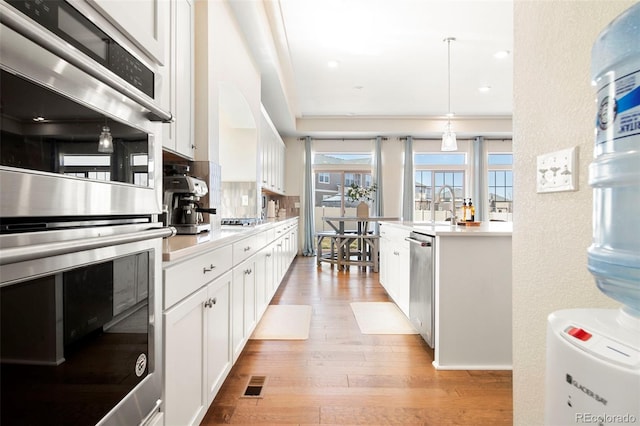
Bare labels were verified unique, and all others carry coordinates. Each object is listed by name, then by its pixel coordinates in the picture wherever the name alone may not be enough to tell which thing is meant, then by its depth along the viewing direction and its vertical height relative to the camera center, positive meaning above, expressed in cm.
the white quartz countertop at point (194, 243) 113 -14
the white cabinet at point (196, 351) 113 -59
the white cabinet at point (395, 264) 294 -54
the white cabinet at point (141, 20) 80 +53
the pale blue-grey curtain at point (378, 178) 739 +81
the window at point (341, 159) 766 +129
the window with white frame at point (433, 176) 773 +90
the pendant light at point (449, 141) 423 +96
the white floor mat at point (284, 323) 264 -101
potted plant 572 +37
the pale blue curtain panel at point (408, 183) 745 +70
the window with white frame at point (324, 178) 771 +83
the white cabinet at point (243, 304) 193 -61
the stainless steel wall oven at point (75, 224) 53 -3
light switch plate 87 +12
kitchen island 212 -59
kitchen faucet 313 -4
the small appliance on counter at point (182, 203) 194 +5
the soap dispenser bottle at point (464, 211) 313 +2
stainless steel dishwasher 225 -54
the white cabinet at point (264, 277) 269 -61
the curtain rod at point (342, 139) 760 +175
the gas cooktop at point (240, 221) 364 -10
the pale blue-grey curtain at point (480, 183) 752 +71
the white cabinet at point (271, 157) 465 +94
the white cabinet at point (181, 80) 196 +86
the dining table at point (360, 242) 541 -51
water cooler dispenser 46 -13
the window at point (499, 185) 767 +69
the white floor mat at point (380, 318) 278 -101
